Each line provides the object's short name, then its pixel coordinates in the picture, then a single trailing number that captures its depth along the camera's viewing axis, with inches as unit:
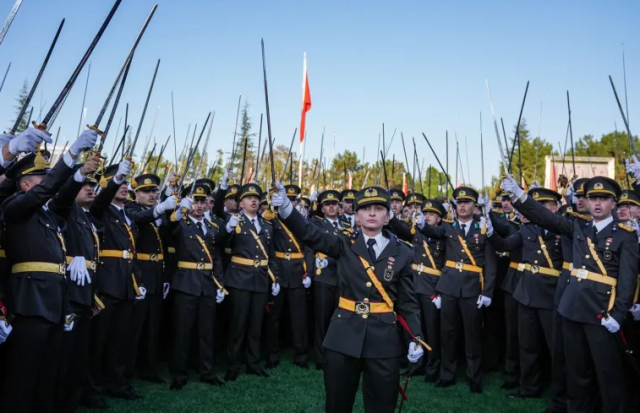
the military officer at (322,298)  338.3
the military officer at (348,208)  388.5
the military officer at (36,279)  165.3
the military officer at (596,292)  214.4
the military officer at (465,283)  308.0
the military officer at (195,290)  287.3
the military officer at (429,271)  327.0
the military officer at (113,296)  247.0
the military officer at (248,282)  311.9
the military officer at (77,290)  200.1
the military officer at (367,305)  167.2
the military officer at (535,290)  286.4
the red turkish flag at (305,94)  535.1
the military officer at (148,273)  277.6
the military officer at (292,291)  341.1
